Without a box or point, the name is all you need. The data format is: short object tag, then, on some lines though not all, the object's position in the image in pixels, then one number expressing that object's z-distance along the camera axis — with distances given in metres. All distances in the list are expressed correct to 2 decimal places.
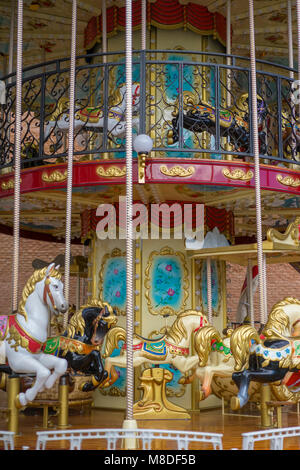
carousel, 8.43
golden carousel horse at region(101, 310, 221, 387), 9.27
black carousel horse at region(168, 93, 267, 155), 9.94
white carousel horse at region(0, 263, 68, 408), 8.24
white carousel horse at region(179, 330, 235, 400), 9.01
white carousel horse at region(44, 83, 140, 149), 9.98
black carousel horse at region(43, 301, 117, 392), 8.60
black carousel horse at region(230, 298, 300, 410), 8.27
